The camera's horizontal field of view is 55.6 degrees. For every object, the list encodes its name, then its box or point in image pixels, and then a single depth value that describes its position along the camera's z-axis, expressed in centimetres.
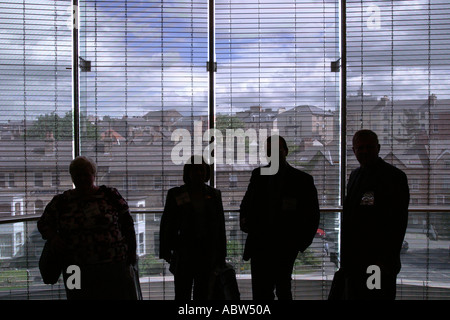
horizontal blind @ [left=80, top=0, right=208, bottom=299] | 429
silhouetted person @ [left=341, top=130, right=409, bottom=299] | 288
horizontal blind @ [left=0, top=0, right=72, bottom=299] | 411
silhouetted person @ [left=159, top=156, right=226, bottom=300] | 324
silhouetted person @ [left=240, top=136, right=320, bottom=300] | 327
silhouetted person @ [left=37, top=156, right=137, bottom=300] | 280
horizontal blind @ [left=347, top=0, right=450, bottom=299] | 428
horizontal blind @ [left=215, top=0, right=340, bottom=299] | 431
